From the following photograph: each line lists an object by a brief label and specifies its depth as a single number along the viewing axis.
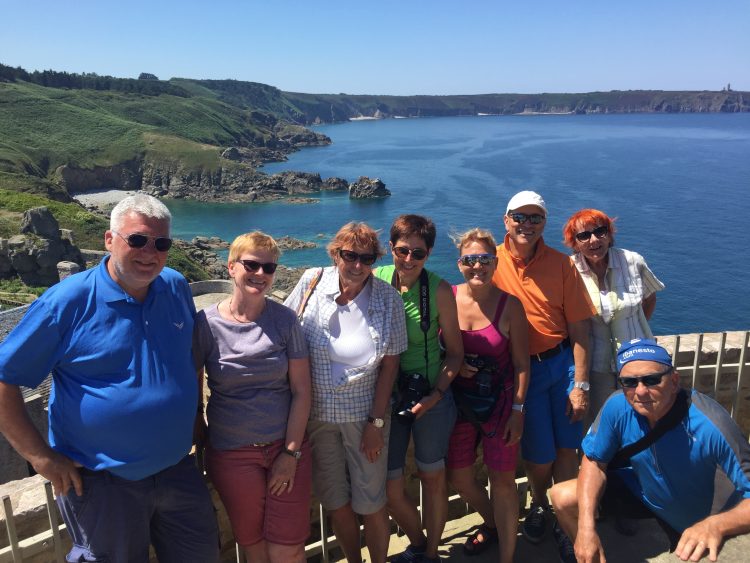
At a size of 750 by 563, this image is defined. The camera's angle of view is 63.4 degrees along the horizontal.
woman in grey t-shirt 2.79
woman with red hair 3.67
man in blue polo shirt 2.43
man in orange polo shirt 3.49
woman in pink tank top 3.28
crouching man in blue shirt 2.54
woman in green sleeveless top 3.15
